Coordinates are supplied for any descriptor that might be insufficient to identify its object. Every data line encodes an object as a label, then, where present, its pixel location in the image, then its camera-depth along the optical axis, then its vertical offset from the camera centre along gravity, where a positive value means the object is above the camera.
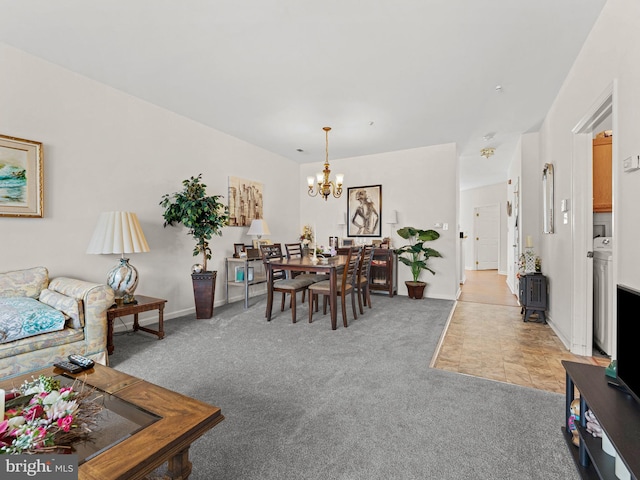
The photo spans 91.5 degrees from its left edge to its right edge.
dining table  3.51 -0.35
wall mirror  3.58 +0.47
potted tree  3.75 +0.21
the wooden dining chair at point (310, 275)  4.42 -0.57
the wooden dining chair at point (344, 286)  3.58 -0.59
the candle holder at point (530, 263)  3.97 -0.32
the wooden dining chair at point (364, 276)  4.16 -0.54
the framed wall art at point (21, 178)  2.64 +0.52
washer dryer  2.62 -0.50
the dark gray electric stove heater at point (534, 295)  3.74 -0.69
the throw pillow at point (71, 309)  2.36 -0.54
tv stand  1.00 -0.66
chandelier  4.32 +0.78
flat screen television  1.23 -0.43
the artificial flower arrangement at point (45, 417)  0.89 -0.58
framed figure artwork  5.96 +0.53
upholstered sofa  2.09 -0.59
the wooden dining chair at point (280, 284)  3.82 -0.59
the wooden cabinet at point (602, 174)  2.97 +0.61
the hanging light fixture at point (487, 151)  5.61 +1.57
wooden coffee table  0.90 -0.66
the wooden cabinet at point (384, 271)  5.38 -0.60
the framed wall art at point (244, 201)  4.93 +0.61
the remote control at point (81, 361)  1.57 -0.63
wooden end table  2.81 -0.69
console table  4.47 -0.53
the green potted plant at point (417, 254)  5.25 -0.28
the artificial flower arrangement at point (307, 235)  6.43 +0.04
